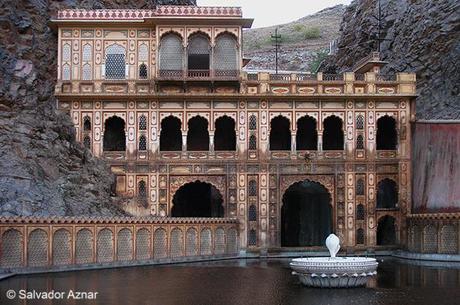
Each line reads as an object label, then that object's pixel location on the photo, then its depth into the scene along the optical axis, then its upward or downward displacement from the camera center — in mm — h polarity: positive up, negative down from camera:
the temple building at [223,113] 43438 +3075
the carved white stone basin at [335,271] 24984 -3634
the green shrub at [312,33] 117181 +20936
